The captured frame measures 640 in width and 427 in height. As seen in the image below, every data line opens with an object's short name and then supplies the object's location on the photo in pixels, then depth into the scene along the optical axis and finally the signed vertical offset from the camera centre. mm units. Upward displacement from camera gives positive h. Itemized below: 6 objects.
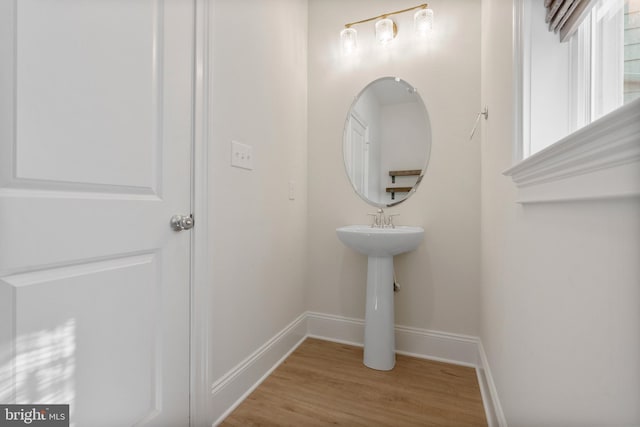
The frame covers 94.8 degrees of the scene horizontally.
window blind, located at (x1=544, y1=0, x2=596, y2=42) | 681 +505
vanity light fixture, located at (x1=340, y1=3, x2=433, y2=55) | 1831 +1213
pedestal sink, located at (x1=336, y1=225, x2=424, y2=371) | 1696 -505
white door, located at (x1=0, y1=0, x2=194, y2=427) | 697 +13
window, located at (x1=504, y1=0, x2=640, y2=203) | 387 +286
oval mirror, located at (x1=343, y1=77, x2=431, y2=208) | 1951 +489
